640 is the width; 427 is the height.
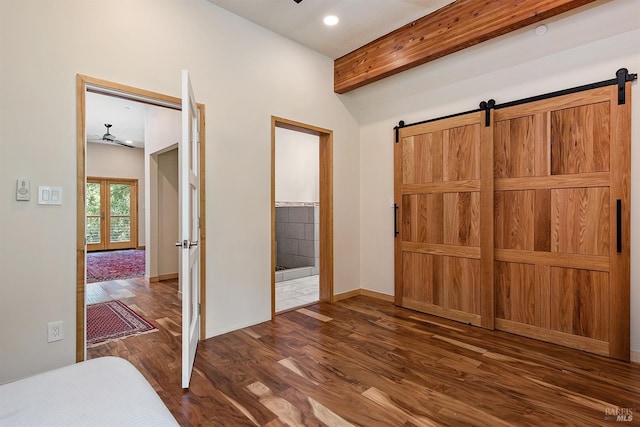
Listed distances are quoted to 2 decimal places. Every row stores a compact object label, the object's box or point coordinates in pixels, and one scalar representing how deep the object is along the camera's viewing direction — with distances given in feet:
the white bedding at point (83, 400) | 2.86
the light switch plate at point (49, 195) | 6.78
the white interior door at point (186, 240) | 6.72
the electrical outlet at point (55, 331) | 6.84
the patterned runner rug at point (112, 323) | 9.46
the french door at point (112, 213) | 28.40
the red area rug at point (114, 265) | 17.98
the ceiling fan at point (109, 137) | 22.39
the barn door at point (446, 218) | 10.30
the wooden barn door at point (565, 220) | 8.01
